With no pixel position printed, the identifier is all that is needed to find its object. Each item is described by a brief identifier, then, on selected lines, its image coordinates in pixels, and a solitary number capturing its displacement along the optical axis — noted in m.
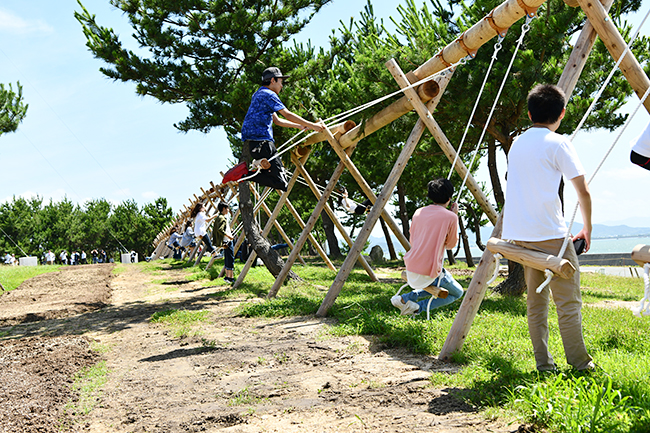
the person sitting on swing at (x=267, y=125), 6.29
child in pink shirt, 4.56
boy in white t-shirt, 3.05
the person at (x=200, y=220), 12.42
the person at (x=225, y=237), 10.75
